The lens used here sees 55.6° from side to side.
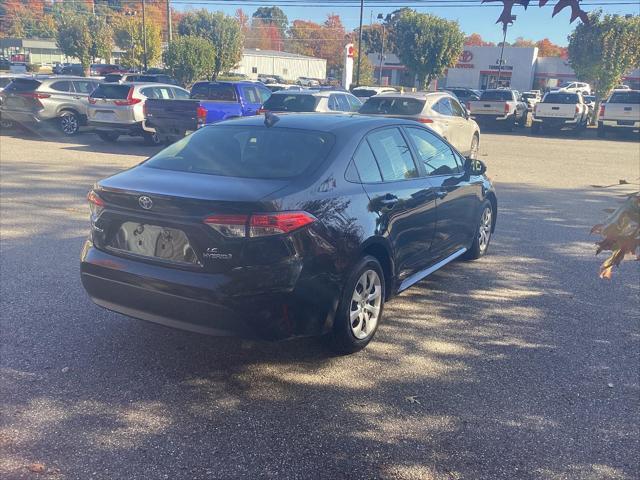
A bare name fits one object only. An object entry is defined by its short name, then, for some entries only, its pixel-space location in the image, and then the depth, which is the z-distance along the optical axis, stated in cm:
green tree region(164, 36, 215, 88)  3519
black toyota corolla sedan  359
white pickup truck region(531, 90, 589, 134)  2383
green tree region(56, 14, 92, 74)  4659
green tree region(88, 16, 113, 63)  4800
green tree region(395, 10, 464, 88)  3994
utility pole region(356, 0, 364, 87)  3581
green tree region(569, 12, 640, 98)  2909
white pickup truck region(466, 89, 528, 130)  2517
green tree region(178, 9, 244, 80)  4431
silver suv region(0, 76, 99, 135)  1739
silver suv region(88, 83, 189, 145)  1559
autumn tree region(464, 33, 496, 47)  10079
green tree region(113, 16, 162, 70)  4906
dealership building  6581
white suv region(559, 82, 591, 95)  5001
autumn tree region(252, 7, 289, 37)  12356
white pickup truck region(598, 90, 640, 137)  2200
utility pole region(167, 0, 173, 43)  3755
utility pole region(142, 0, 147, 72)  4398
